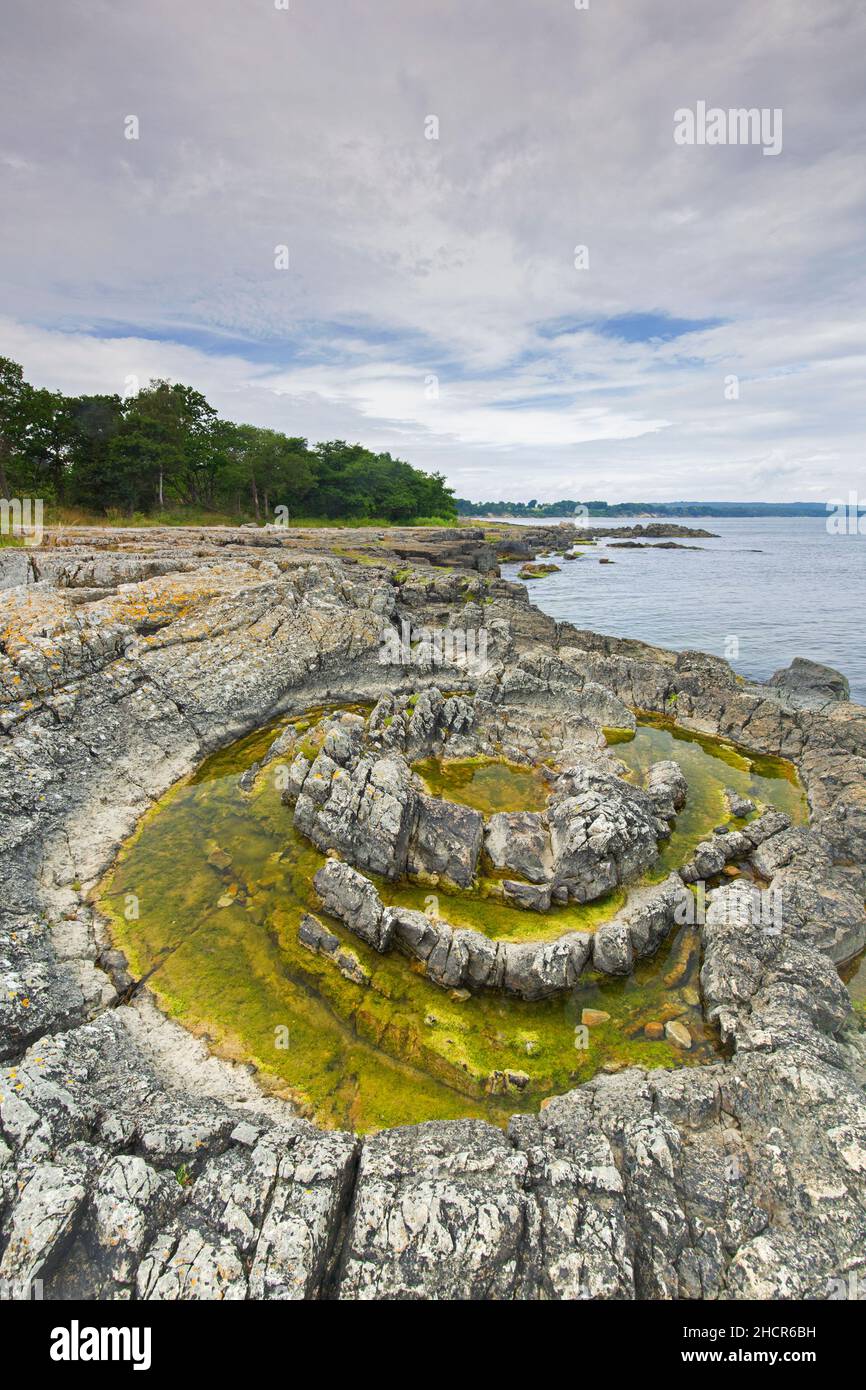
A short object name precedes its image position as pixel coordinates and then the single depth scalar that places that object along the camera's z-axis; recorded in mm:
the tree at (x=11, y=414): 46469
